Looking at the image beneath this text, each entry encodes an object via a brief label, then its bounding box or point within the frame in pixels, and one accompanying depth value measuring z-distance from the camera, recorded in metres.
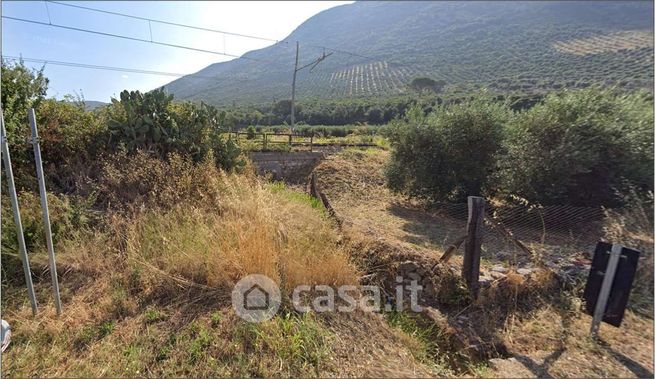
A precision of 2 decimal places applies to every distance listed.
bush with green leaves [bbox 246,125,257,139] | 17.11
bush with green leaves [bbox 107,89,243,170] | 5.55
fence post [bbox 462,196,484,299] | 3.57
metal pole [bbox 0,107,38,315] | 2.47
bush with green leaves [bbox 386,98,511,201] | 7.78
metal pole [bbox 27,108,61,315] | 2.63
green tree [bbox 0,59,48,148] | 4.14
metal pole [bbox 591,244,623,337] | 2.52
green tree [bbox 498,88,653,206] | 5.54
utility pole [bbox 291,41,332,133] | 23.90
